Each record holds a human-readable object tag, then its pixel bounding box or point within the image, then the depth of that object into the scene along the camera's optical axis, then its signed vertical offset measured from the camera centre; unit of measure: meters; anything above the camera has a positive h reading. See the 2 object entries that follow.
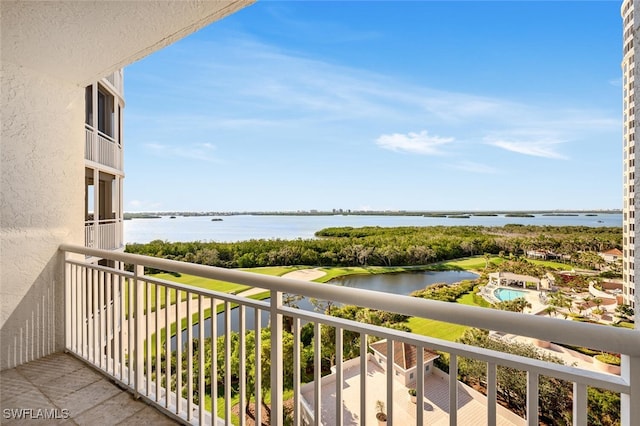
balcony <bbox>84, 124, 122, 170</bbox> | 5.83 +1.39
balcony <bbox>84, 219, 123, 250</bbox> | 6.02 -0.40
